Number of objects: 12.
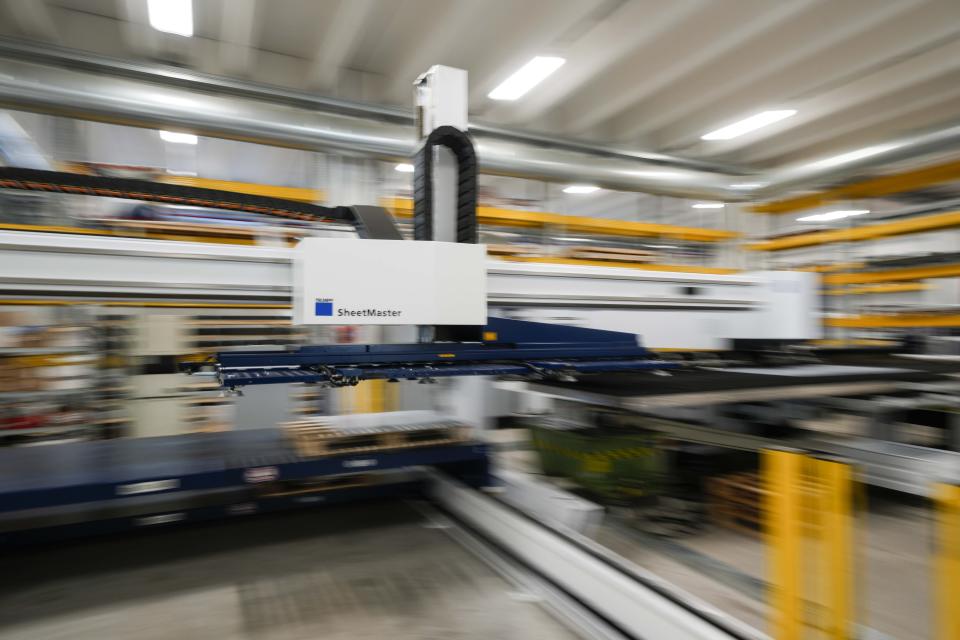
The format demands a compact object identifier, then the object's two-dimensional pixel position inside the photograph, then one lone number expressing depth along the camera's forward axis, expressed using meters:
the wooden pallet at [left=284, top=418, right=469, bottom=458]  2.98
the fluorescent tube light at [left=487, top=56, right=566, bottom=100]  4.76
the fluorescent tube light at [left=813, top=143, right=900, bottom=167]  5.26
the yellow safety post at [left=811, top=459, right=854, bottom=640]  1.47
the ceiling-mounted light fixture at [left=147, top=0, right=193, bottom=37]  3.83
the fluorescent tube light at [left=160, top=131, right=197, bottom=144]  5.44
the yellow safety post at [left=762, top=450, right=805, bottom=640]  1.51
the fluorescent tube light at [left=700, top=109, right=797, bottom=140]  5.76
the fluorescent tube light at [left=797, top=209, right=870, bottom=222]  7.99
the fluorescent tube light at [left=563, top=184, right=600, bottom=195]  7.64
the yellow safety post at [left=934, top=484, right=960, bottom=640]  1.28
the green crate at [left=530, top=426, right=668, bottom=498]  3.27
